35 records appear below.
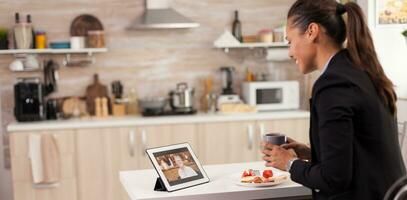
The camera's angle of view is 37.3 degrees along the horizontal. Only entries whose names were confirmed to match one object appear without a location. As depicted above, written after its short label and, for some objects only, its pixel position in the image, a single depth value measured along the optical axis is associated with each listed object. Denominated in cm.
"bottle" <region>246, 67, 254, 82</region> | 543
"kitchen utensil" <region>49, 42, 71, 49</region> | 509
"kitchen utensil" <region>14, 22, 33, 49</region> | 500
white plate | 244
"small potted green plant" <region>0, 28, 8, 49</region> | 503
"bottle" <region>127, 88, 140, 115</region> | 533
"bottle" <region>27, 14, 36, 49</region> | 508
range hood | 505
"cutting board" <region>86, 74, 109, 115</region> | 524
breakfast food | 248
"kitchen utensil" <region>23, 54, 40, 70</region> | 513
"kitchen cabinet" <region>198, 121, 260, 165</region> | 497
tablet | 244
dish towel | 468
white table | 237
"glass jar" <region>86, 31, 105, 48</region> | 516
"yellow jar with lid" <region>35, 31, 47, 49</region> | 509
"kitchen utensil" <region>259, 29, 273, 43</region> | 534
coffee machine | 493
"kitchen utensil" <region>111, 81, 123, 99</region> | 530
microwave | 526
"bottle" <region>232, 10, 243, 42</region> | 540
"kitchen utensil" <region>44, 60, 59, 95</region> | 520
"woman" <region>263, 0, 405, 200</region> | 194
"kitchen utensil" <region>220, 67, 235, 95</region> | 537
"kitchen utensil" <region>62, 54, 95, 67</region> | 523
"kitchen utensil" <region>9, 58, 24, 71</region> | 509
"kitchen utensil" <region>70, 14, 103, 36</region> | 522
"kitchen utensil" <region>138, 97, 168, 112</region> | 508
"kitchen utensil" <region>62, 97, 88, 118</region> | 512
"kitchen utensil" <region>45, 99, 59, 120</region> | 505
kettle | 514
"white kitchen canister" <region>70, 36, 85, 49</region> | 510
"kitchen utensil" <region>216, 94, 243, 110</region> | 525
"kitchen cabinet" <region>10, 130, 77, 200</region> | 472
